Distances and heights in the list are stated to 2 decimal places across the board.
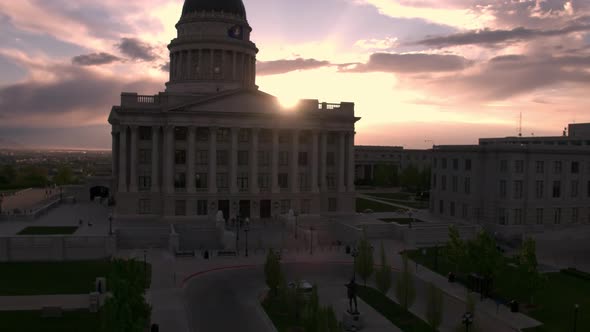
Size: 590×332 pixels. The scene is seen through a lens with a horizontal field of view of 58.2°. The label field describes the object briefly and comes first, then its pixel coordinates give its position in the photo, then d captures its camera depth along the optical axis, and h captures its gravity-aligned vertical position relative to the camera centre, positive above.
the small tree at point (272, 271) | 39.22 -8.58
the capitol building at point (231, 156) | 72.62 -0.13
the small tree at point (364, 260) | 41.75 -8.21
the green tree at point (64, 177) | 138.12 -6.00
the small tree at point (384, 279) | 38.81 -8.97
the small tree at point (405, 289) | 35.62 -8.97
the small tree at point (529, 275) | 38.16 -8.45
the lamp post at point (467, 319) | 28.20 -8.75
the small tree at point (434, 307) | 31.06 -8.80
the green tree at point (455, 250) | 43.25 -7.78
